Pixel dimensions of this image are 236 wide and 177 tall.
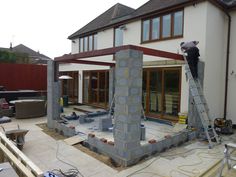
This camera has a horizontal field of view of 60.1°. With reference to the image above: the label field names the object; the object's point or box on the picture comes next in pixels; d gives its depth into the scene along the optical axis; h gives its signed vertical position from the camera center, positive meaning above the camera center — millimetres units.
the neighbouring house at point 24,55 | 24734 +3137
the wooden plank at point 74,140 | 6629 -2006
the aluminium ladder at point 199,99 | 6801 -606
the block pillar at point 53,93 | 8656 -581
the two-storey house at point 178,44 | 8297 +1581
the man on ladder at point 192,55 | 7445 +964
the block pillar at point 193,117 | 7637 -1334
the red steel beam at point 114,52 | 5271 +835
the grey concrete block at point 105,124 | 7777 -1682
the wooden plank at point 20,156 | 3112 -1400
